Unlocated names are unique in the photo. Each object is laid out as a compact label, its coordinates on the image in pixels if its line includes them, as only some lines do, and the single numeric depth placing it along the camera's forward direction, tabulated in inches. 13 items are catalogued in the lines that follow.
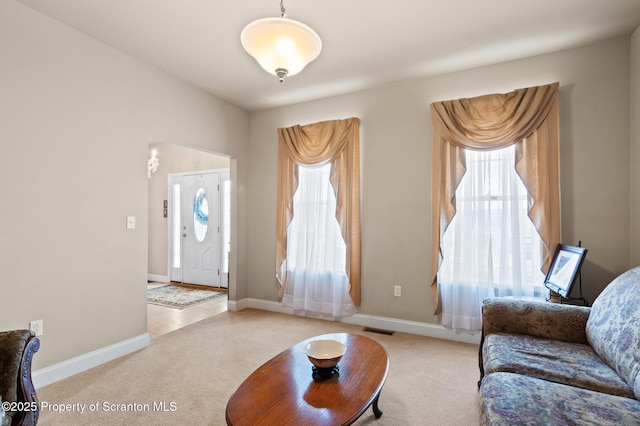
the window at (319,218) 147.9
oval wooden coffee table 52.7
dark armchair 55.2
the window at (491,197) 112.6
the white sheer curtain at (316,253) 151.1
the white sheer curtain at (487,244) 117.2
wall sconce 218.9
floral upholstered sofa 51.8
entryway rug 188.1
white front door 229.0
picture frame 93.6
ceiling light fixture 66.0
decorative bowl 65.1
